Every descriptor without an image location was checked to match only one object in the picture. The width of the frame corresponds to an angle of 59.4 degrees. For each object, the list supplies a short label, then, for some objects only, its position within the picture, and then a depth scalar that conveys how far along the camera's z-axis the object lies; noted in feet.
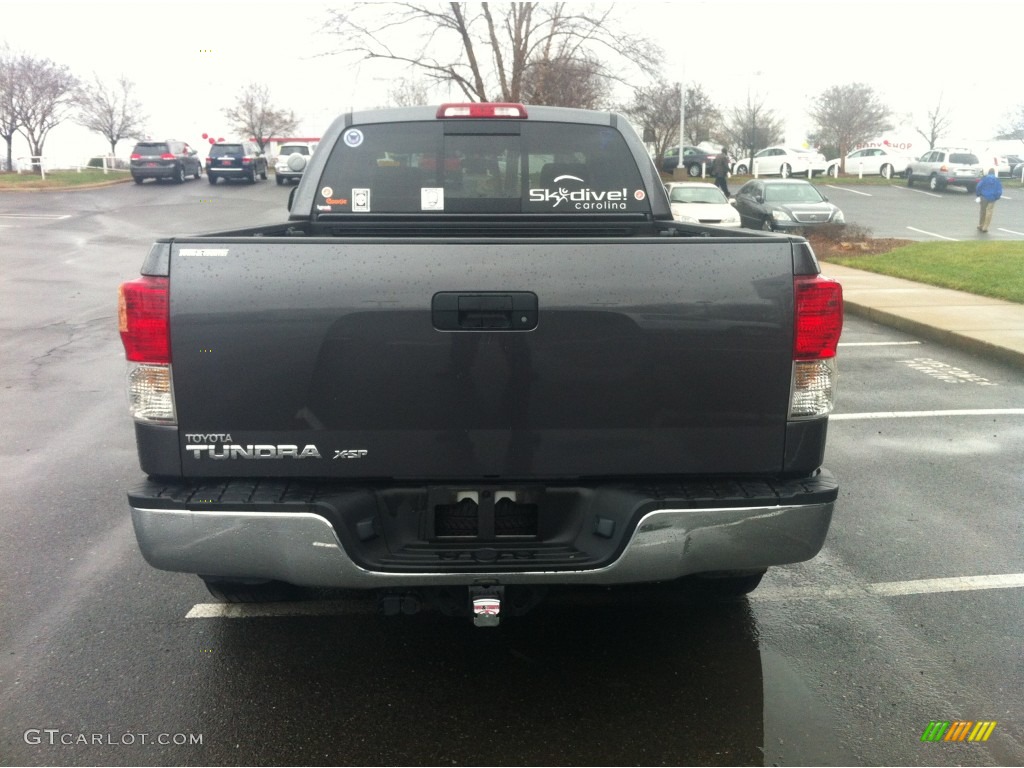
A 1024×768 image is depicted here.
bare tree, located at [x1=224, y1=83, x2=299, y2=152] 200.85
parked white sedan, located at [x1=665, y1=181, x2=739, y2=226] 65.16
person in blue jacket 76.07
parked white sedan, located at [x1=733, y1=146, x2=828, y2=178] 148.66
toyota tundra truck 9.21
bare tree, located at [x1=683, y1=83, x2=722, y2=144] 169.99
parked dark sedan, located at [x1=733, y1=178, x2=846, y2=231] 69.51
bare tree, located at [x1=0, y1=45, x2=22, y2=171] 143.33
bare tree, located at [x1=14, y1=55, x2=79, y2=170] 146.20
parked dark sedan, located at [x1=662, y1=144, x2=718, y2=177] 152.08
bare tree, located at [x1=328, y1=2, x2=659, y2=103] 100.01
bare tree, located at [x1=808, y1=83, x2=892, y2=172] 181.88
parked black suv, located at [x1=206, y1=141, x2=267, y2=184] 123.95
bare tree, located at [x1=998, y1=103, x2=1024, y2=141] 211.82
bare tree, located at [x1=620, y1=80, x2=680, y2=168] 135.74
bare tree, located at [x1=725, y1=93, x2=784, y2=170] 191.83
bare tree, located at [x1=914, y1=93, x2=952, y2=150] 215.72
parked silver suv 126.11
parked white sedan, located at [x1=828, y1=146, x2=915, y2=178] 151.74
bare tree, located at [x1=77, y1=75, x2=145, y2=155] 181.78
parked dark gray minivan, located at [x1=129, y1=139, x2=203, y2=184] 124.36
